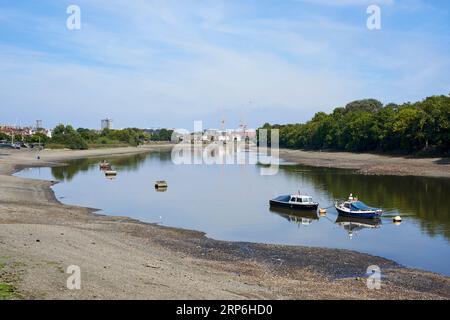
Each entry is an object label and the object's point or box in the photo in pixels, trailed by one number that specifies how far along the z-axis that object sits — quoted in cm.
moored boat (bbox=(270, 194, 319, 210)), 4616
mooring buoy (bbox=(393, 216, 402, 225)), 3925
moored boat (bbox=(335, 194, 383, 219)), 4072
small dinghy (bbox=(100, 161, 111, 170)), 9381
